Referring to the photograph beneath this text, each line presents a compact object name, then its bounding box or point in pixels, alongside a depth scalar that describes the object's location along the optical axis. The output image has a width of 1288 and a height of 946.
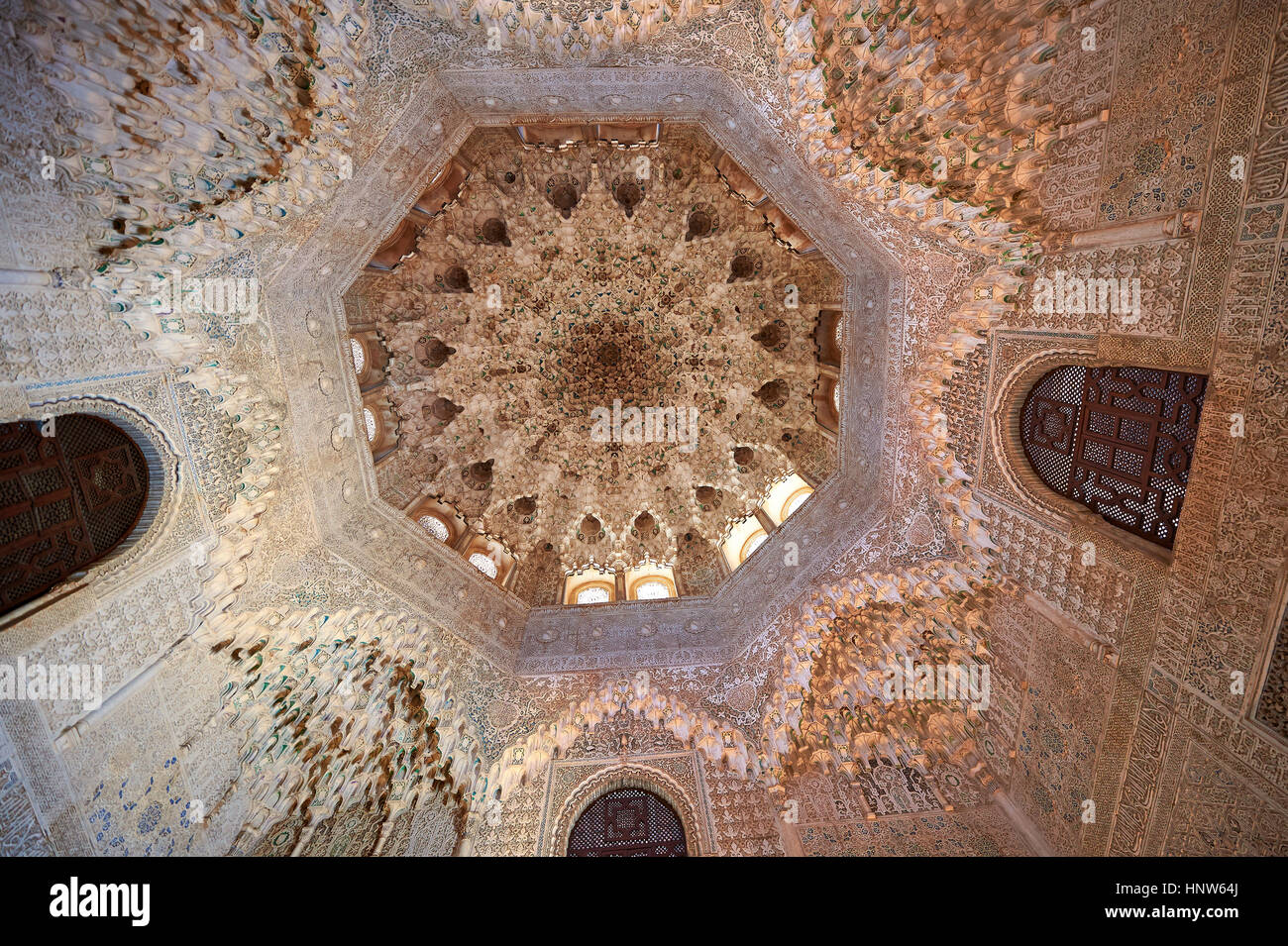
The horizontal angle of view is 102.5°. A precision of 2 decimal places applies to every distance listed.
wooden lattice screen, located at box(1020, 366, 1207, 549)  3.21
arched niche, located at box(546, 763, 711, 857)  5.27
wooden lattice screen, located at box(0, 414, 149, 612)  3.00
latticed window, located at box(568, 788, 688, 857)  5.40
